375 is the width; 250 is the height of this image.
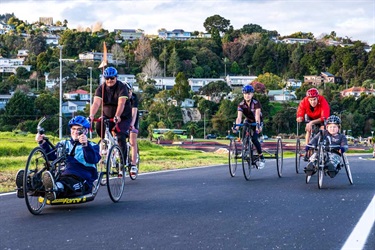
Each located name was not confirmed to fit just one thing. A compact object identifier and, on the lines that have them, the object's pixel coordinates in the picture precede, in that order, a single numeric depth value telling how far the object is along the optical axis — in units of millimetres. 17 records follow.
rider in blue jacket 8586
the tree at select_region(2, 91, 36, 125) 70812
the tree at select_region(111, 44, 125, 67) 148500
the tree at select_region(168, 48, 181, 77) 145000
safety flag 11972
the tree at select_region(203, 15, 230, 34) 195875
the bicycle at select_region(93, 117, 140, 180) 11117
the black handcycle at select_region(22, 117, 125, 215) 8062
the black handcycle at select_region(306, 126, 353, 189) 11227
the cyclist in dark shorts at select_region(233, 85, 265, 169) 13523
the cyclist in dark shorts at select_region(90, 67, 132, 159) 11555
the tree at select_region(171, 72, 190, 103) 100812
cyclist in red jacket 13406
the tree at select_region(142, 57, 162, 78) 140750
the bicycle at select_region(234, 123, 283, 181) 13088
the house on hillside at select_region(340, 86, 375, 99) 118625
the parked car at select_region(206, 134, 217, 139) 87331
